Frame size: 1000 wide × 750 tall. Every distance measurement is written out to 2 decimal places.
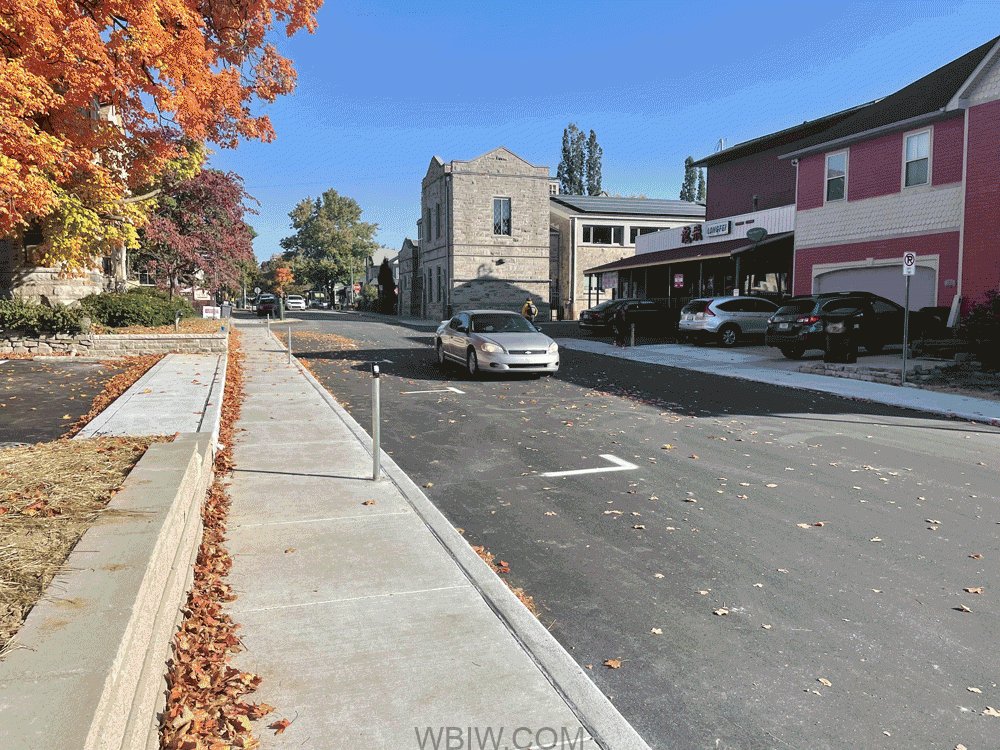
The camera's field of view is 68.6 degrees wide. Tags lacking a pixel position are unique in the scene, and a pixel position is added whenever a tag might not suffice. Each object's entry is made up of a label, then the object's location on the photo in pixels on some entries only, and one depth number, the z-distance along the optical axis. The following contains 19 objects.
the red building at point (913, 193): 19.42
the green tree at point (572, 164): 90.94
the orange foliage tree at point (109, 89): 9.75
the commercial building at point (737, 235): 29.95
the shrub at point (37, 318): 16.94
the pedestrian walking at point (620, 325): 25.39
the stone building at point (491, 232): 44.72
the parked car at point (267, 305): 50.16
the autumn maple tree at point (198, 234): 28.39
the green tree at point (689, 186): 93.62
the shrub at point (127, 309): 19.12
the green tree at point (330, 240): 96.31
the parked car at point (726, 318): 24.41
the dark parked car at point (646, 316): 29.34
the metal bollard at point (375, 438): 6.95
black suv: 18.64
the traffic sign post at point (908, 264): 14.16
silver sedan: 14.96
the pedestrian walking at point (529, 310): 36.94
